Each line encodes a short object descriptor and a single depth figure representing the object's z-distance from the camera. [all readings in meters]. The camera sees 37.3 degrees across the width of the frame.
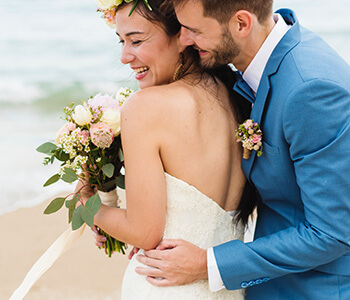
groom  1.98
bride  2.24
